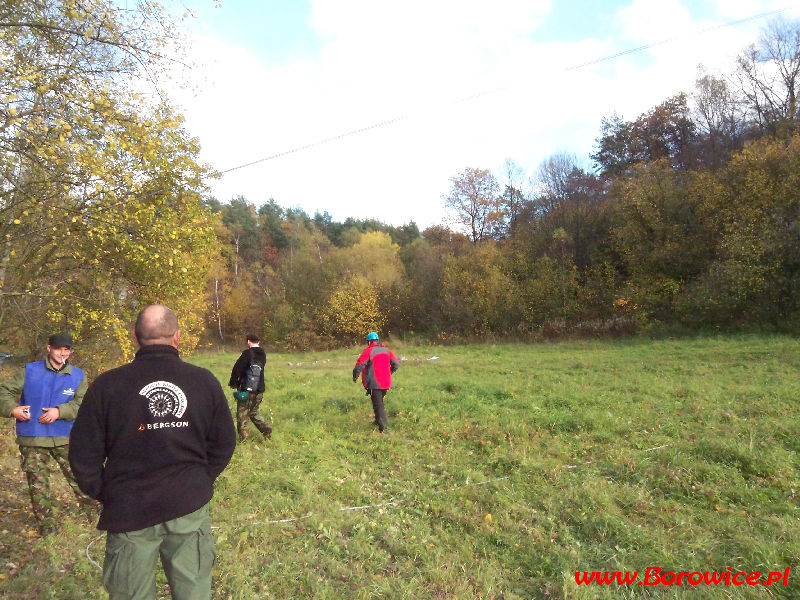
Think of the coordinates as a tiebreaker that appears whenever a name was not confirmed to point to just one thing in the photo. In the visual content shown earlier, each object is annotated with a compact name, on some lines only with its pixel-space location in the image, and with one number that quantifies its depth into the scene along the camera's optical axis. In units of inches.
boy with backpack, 309.9
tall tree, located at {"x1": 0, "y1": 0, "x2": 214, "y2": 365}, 232.5
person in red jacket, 339.6
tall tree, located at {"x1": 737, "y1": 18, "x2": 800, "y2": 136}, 1012.3
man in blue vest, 187.8
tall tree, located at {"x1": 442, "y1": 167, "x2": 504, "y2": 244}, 1596.9
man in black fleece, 95.4
